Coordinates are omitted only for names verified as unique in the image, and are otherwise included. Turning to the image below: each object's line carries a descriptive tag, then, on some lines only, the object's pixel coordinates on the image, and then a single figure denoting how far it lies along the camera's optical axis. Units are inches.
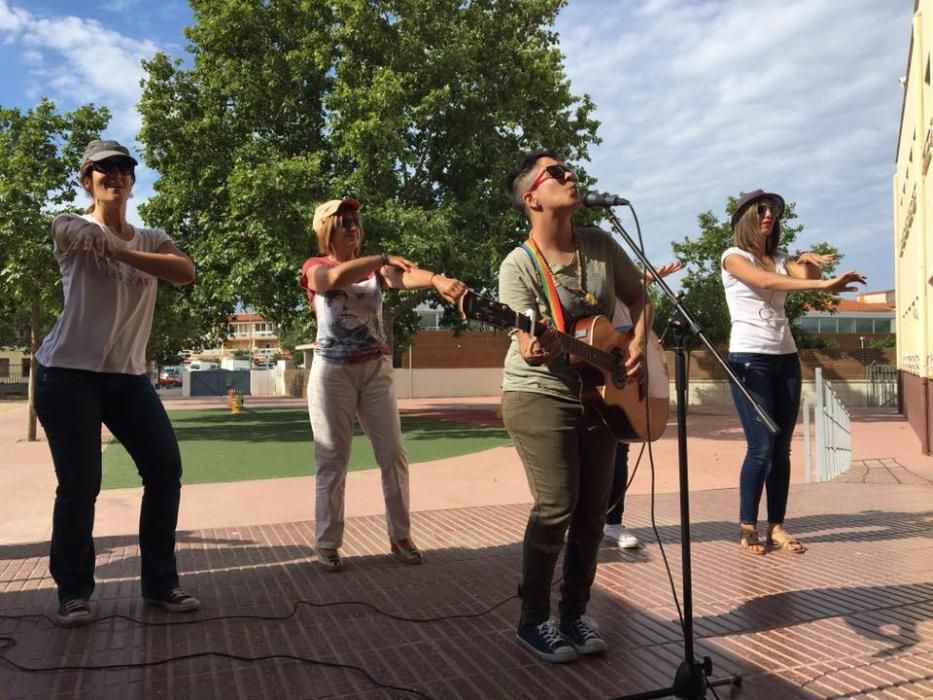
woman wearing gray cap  138.2
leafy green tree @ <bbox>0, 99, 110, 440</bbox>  528.4
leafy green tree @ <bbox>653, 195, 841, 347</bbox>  1223.5
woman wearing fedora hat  185.9
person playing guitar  121.8
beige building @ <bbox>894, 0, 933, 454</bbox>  475.2
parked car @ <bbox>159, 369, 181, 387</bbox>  2444.0
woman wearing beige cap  177.0
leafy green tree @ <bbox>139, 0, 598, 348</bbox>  644.7
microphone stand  105.8
